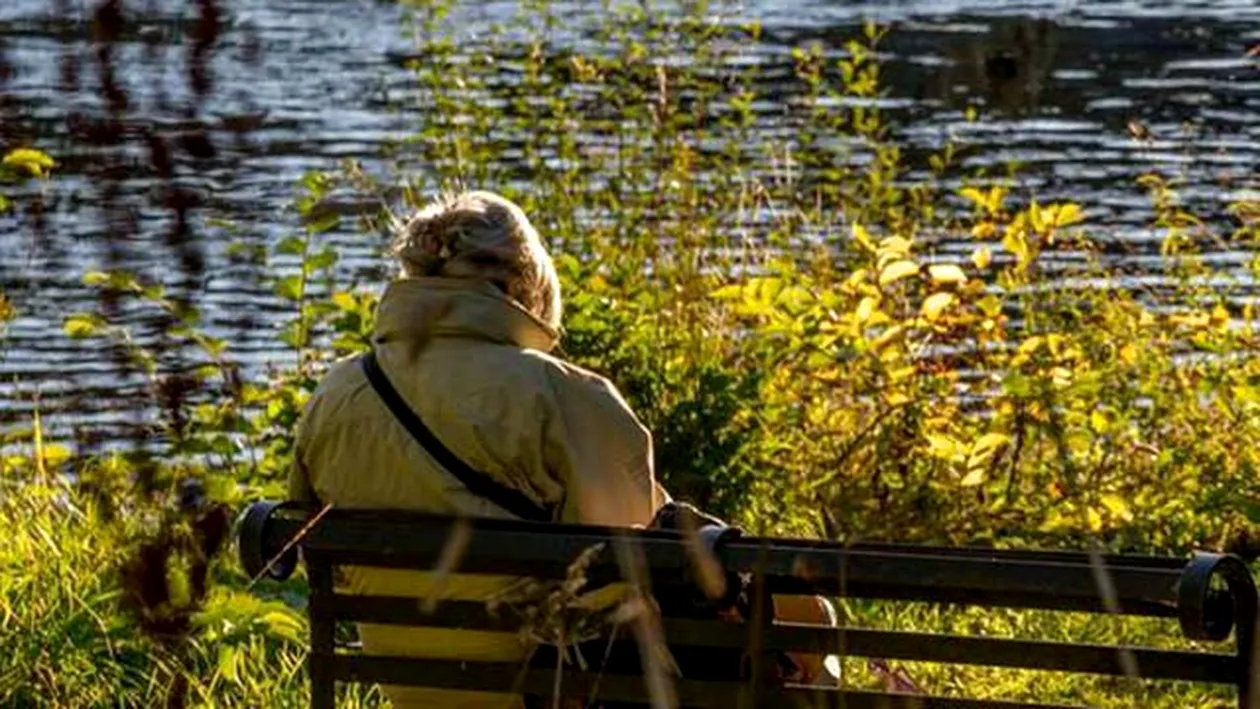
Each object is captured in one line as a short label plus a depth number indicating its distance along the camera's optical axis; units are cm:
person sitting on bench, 821
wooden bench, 648
